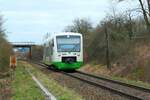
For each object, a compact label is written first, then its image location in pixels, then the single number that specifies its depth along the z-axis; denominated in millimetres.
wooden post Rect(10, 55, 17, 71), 27714
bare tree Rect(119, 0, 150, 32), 40571
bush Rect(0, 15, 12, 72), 41926
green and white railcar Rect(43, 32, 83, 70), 35716
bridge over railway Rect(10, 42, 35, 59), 124503
